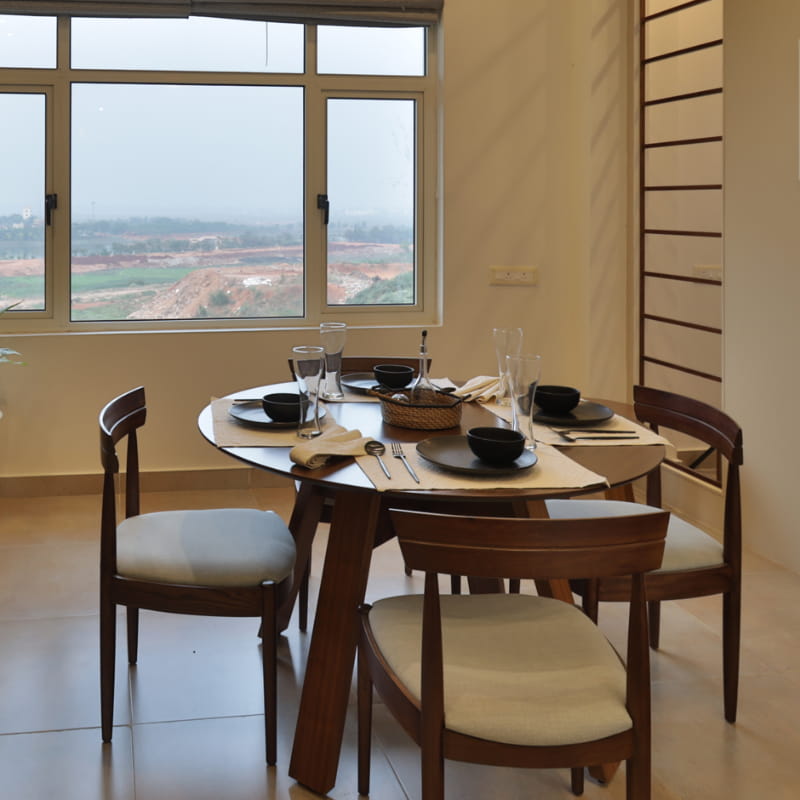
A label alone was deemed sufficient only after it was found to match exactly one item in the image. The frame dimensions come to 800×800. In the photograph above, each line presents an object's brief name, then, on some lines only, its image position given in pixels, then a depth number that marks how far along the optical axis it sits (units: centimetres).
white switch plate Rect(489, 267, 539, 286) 489
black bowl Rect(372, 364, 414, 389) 295
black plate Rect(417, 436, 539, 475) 206
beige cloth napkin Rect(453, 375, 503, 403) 292
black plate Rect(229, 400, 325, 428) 248
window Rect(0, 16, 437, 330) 464
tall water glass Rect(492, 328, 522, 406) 241
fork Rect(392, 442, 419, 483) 218
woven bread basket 251
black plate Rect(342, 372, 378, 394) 300
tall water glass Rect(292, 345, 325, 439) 232
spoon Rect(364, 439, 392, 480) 225
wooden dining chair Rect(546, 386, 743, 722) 238
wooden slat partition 441
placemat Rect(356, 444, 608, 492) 199
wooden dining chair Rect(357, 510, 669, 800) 157
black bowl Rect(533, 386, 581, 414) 260
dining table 200
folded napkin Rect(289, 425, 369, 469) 212
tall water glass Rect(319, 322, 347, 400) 272
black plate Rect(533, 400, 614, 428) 253
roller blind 447
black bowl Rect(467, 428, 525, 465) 208
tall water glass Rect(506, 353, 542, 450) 214
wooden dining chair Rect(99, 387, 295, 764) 227
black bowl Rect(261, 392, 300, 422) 249
